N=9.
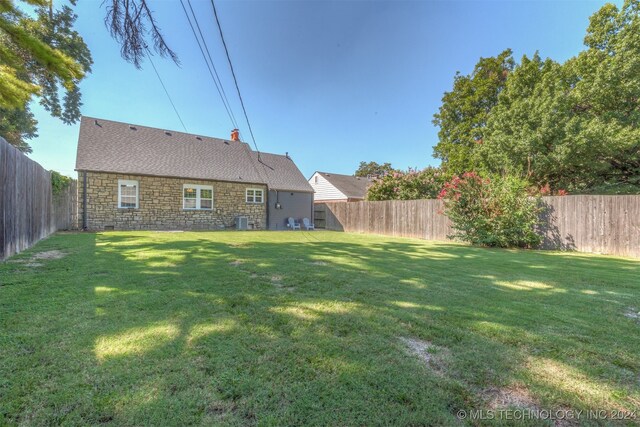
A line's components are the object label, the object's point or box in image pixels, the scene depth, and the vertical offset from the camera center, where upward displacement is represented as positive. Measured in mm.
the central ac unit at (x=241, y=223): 15563 -622
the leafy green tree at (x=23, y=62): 3928 +2162
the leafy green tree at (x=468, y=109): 18234 +6853
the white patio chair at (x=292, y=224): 17180 -733
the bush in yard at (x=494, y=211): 9039 +92
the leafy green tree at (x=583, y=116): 11719 +4233
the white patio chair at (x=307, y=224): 17656 -738
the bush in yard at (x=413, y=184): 15531 +1532
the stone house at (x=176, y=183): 12727 +1366
